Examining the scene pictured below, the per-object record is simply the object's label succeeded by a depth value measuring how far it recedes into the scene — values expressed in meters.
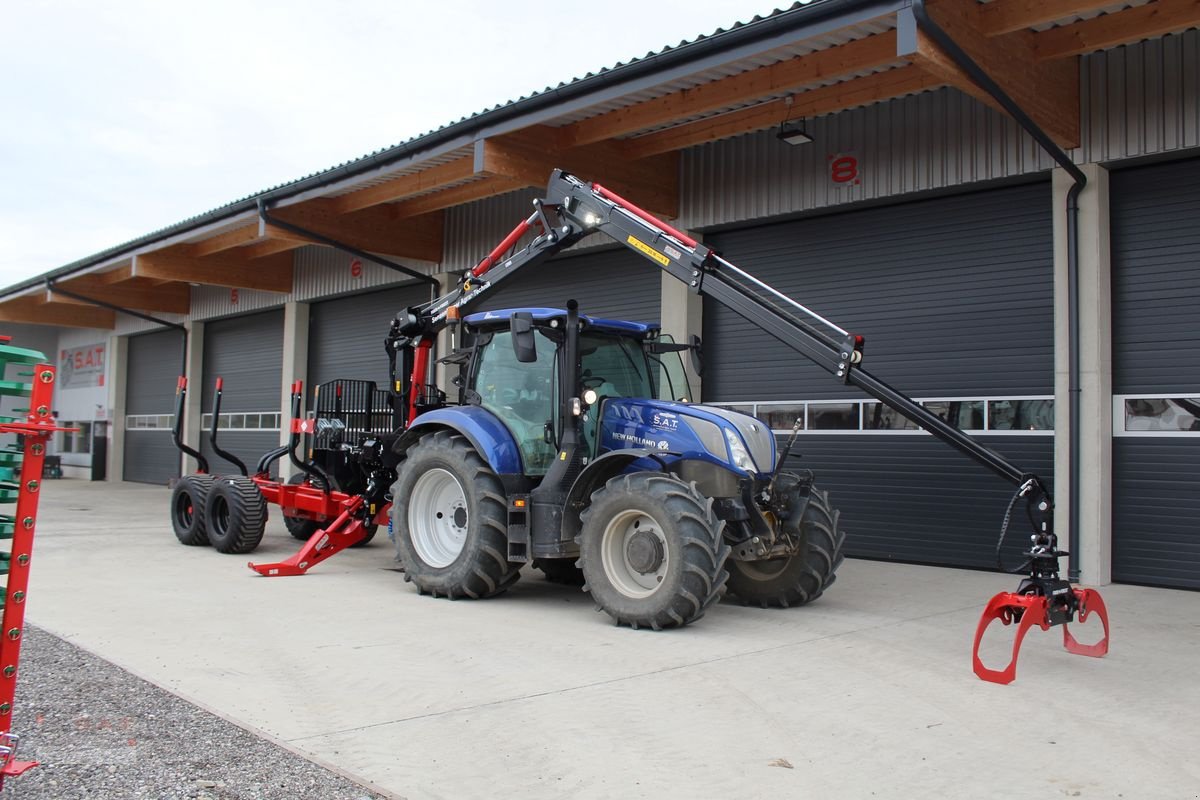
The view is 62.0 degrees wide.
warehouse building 8.84
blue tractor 7.02
